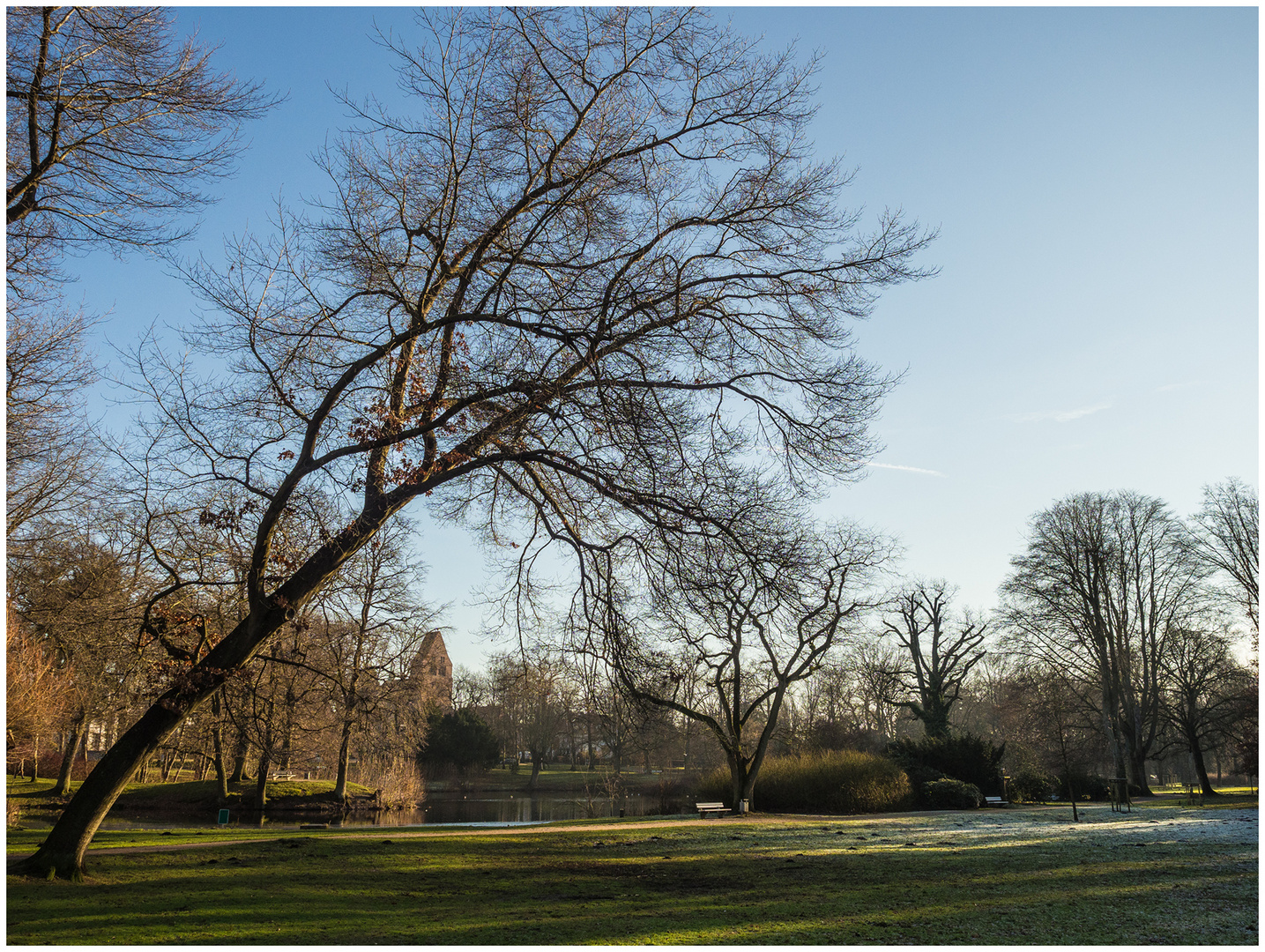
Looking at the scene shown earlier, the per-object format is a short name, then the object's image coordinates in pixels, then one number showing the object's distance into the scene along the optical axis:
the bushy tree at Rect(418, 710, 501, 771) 43.69
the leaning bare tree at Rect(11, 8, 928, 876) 8.86
